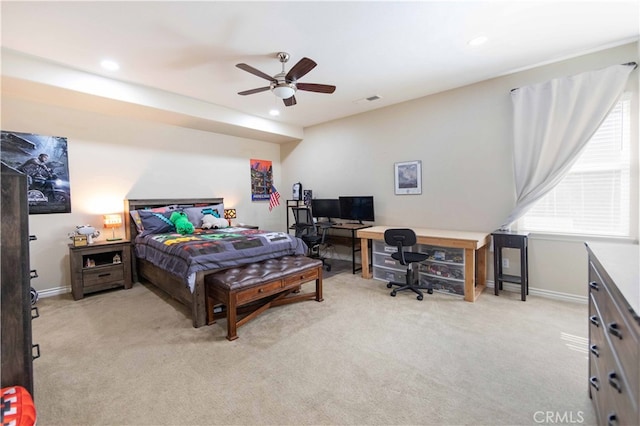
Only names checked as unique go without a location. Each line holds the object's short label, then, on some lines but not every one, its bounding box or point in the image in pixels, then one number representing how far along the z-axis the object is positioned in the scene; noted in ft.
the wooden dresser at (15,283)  3.94
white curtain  9.61
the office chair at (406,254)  11.28
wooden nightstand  11.83
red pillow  3.52
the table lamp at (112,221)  13.25
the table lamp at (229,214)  18.10
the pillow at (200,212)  15.31
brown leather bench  8.47
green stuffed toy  13.53
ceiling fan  8.70
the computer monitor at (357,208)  16.01
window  9.63
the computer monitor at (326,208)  17.39
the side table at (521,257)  10.70
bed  9.24
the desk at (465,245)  10.85
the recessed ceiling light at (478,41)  8.98
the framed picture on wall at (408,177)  14.52
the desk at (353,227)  15.22
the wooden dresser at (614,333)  3.03
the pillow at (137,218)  13.83
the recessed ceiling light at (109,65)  10.04
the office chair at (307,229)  15.97
